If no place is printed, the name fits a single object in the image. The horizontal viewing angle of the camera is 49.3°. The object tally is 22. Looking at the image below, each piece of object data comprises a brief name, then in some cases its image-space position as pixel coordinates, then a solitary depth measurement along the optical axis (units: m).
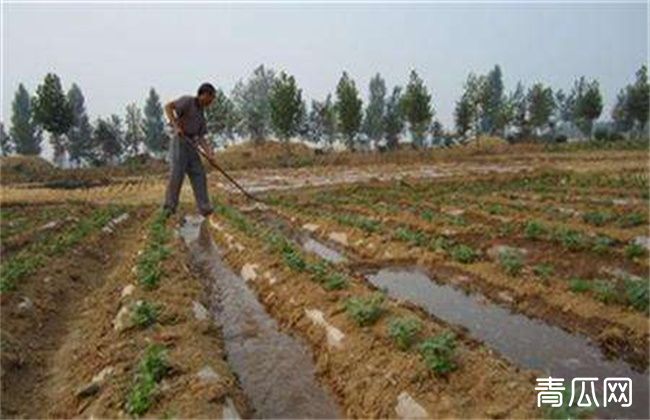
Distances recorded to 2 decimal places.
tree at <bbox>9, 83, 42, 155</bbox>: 78.25
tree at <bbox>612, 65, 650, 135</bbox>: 60.06
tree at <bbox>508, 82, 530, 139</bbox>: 70.75
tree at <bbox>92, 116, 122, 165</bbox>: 67.25
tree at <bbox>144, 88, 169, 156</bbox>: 82.50
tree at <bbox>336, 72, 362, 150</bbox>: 57.41
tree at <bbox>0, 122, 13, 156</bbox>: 83.12
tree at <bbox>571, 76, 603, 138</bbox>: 62.06
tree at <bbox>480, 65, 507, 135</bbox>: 60.47
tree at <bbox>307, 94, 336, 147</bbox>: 76.04
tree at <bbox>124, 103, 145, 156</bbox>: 77.25
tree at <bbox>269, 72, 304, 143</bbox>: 53.94
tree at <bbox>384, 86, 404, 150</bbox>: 72.25
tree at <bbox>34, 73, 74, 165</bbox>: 50.31
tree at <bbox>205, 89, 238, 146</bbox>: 63.29
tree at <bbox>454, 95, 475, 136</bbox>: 60.25
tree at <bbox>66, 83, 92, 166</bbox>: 75.75
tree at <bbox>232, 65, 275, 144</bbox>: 83.12
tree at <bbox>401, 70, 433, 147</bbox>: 57.09
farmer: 11.33
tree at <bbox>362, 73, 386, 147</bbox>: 91.50
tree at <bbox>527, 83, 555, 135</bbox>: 68.75
